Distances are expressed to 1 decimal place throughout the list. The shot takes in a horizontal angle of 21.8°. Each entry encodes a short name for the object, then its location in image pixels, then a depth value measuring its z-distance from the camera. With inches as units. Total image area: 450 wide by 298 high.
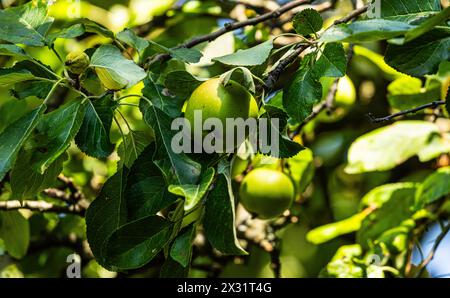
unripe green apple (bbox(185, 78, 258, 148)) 32.7
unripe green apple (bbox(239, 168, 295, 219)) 46.0
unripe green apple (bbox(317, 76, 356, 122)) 54.8
